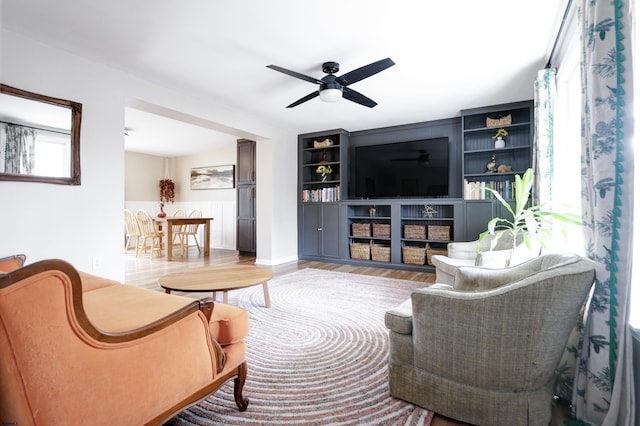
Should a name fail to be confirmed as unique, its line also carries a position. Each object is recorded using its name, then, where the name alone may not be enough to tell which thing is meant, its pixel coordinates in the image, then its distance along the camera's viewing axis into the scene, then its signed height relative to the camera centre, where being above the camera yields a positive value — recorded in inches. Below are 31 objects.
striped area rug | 55.0 -36.9
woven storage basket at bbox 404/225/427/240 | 184.5 -13.3
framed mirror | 95.4 +24.6
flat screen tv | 182.5 +25.8
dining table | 220.0 -11.2
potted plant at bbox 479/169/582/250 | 88.0 -2.8
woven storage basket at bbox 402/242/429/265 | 180.9 -26.6
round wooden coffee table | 88.0 -21.5
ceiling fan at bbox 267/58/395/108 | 99.7 +46.2
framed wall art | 287.3 +32.8
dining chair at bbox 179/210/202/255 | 247.0 -17.0
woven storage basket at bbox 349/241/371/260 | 200.5 -26.7
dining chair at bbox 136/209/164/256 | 229.3 -12.9
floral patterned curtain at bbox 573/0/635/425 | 45.3 -1.9
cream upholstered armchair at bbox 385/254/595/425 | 47.1 -22.4
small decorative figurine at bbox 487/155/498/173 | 167.9 +24.6
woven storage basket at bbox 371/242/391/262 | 193.5 -27.1
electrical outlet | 114.7 -19.4
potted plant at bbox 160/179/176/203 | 318.7 +21.8
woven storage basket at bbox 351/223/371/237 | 203.3 -12.7
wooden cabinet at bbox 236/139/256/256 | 241.4 +11.6
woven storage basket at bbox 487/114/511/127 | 159.8 +47.3
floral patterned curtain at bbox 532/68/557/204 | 105.3 +28.9
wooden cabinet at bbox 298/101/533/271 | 165.6 +5.2
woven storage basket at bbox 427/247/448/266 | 177.6 -24.0
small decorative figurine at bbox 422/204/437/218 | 191.6 -0.5
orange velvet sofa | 29.0 -17.6
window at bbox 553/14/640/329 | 94.7 +25.9
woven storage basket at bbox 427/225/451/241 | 176.2 -12.9
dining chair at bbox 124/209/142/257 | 231.7 -11.6
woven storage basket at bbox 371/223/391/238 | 195.9 -12.7
